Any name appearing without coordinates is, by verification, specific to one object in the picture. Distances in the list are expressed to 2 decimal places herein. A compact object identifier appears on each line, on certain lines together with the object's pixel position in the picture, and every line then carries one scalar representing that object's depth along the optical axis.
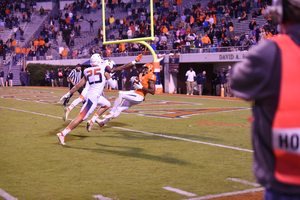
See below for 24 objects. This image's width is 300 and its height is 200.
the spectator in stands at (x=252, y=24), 22.08
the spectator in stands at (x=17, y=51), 37.31
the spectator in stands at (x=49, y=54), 36.59
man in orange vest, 1.82
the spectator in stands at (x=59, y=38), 37.16
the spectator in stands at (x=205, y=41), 23.41
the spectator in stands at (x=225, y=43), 22.02
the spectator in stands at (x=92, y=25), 33.69
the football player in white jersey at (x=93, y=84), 7.96
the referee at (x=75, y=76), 15.10
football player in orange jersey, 9.19
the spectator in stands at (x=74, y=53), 34.16
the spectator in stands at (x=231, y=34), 22.44
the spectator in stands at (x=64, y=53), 35.31
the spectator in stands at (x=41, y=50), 36.97
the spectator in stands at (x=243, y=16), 23.83
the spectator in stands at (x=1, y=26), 42.09
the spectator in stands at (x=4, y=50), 37.26
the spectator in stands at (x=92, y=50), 29.28
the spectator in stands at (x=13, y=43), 37.41
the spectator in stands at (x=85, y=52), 32.78
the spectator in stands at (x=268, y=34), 18.39
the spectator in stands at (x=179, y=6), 28.19
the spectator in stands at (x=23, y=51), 37.31
